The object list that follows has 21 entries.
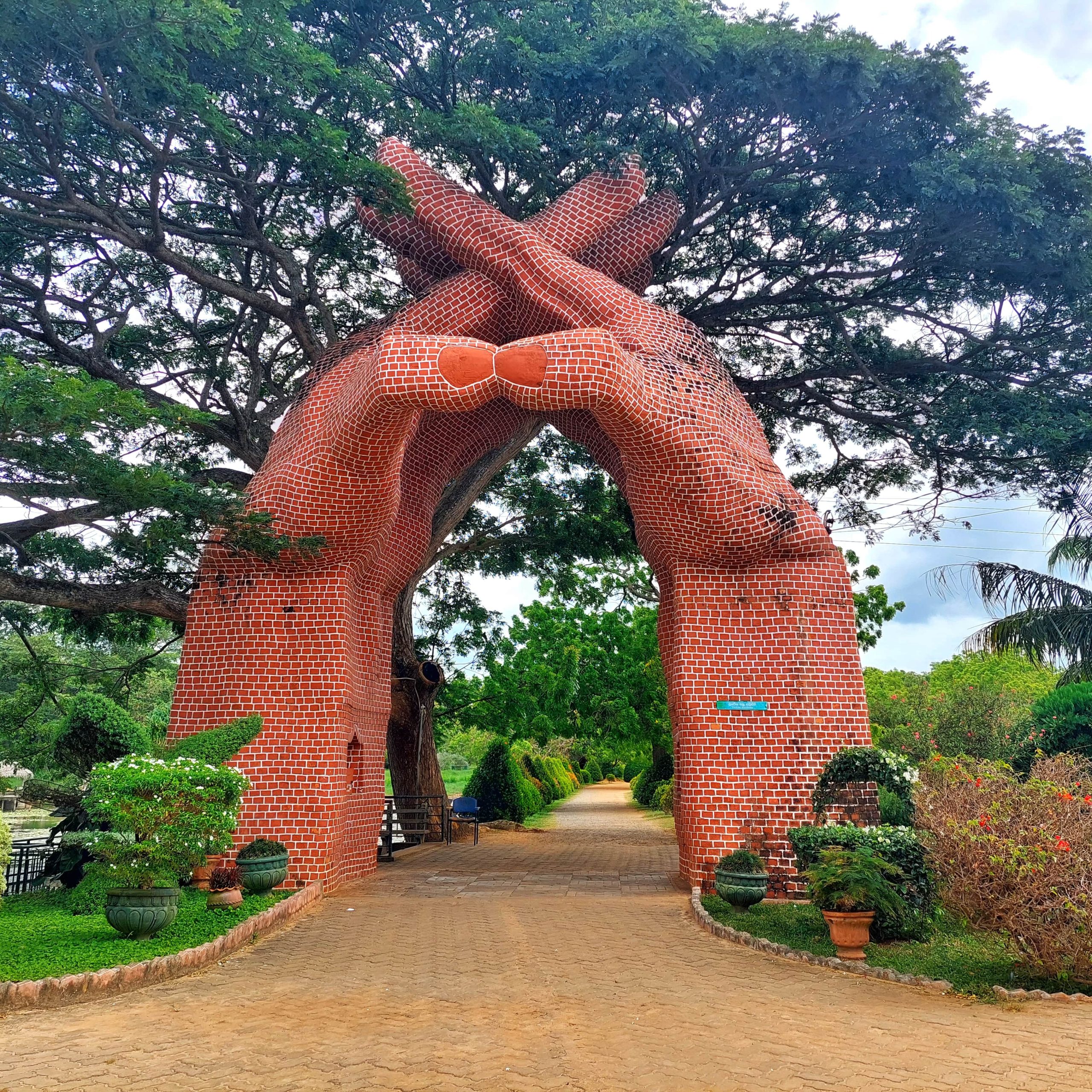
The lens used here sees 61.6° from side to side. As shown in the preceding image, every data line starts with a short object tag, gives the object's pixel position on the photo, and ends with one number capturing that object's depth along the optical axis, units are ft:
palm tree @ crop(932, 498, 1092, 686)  55.01
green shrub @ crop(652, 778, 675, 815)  93.09
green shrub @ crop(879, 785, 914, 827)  39.93
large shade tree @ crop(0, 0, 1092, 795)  33.04
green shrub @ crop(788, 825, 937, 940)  25.99
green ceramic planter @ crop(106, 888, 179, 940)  25.30
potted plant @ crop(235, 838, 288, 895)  33.63
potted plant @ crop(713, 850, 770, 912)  31.22
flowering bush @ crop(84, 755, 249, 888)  25.46
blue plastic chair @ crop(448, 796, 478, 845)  66.59
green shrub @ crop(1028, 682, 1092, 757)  43.32
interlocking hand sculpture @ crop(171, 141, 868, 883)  35.58
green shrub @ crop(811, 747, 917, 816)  32.14
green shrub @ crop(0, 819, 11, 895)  24.12
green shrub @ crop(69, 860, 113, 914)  29.86
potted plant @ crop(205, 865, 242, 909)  31.24
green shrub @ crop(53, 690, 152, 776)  32.89
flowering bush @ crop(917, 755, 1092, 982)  20.90
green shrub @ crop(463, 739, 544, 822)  80.79
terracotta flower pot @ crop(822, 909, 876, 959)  24.66
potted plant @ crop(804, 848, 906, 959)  24.68
